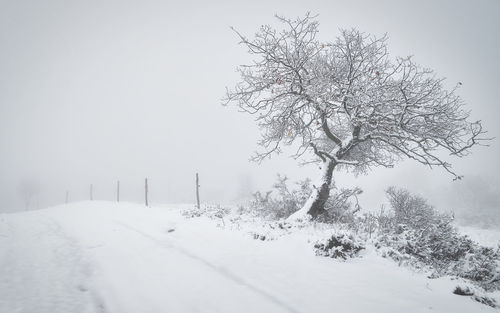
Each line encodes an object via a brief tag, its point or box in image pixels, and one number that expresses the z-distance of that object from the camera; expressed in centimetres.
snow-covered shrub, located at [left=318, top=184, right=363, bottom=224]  896
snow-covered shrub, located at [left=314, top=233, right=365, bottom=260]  545
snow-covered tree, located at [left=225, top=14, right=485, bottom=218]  688
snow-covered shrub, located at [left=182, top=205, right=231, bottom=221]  1049
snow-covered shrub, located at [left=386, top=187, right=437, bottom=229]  839
